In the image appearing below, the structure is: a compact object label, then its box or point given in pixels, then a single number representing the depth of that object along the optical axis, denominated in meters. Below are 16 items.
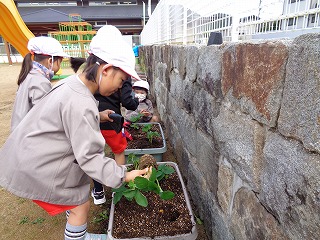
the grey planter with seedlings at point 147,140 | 2.68
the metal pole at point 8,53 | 17.25
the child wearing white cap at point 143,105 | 3.48
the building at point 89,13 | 24.31
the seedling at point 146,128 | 3.13
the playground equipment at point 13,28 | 8.06
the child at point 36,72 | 2.27
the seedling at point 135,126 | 3.32
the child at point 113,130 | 2.33
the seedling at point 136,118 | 3.43
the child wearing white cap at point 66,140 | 1.34
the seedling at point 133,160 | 2.24
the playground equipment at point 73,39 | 13.85
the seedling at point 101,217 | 2.16
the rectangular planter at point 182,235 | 1.59
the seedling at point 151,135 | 2.96
